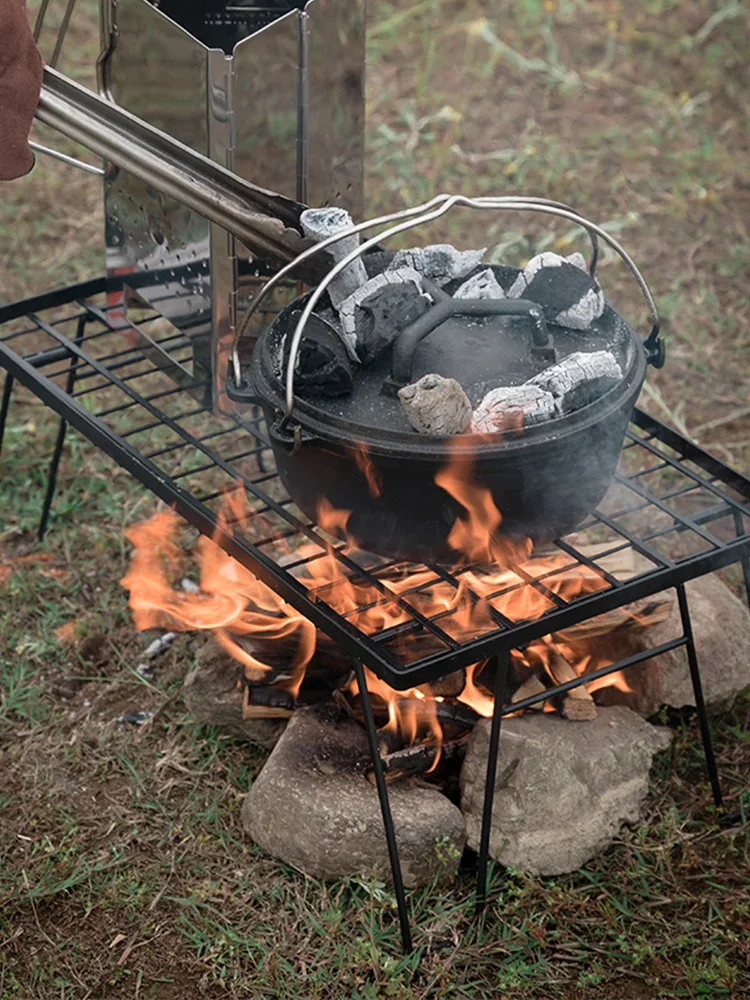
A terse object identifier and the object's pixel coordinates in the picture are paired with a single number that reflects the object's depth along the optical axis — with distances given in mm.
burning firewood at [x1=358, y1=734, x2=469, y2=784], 2629
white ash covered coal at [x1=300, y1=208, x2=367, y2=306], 2406
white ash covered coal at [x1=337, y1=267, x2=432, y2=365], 2357
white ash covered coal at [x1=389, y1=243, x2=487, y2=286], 2623
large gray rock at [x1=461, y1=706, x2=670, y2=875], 2586
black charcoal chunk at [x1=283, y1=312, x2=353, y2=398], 2299
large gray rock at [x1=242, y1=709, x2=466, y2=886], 2523
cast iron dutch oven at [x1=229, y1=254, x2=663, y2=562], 2174
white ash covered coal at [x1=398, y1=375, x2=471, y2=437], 2148
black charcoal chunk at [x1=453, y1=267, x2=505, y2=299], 2576
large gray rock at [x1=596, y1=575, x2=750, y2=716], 2889
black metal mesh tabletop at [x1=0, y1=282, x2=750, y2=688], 2316
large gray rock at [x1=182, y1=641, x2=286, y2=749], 2910
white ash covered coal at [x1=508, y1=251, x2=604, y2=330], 2523
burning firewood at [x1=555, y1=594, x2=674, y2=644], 2842
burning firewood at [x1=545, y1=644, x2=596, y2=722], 2727
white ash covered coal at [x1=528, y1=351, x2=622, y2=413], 2244
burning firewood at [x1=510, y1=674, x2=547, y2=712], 2762
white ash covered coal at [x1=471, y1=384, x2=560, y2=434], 2180
